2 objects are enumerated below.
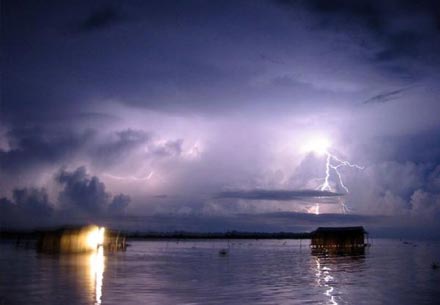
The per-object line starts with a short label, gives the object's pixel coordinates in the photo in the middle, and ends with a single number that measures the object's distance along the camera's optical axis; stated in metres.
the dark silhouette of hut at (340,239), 69.75
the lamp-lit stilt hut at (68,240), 55.41
